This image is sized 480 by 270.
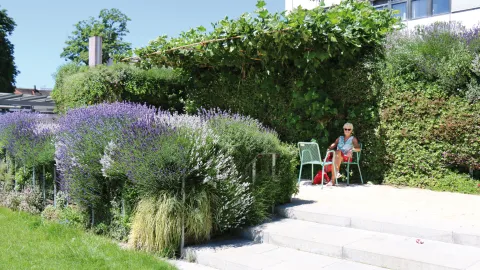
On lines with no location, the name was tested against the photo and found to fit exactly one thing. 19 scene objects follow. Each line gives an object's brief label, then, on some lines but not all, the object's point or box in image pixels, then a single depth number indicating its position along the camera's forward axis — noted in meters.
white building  17.17
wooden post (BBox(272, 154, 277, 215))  5.90
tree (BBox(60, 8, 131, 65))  41.47
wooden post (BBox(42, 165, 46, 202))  7.25
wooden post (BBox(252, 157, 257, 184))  5.68
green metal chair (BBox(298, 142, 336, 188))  8.09
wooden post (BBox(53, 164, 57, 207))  6.89
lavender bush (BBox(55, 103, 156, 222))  5.74
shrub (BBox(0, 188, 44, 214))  7.20
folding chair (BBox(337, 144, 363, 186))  8.20
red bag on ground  8.34
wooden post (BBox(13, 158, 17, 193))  7.83
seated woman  8.12
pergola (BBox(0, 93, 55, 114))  17.92
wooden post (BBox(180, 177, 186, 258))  4.88
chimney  12.83
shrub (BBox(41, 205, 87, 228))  6.14
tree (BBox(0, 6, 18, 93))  30.95
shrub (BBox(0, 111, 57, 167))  7.05
